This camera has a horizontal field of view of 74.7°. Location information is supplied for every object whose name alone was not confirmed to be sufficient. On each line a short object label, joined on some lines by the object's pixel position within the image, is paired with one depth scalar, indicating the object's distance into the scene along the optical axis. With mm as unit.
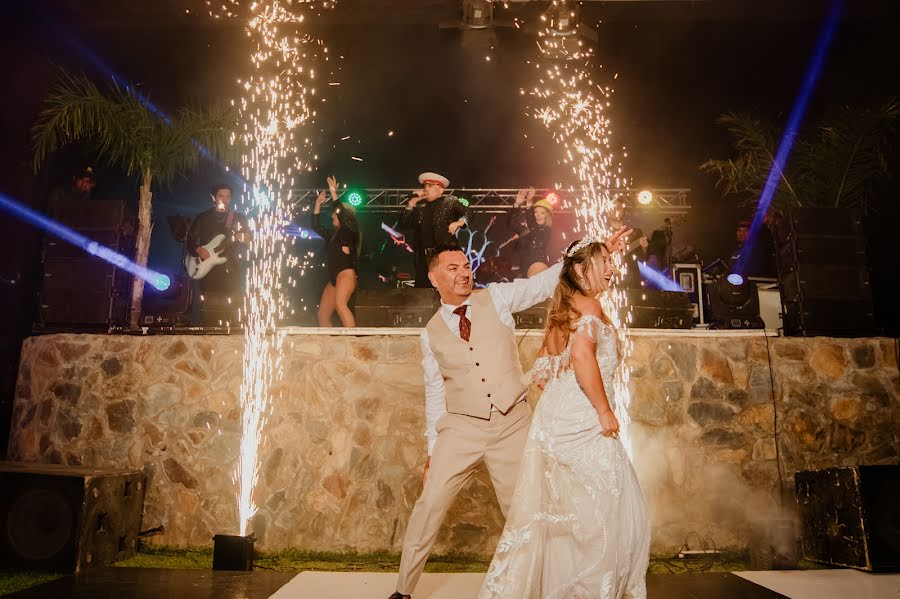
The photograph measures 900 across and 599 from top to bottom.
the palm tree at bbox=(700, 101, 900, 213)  5500
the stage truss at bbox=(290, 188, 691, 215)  10445
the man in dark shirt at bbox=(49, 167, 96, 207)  6147
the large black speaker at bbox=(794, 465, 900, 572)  3645
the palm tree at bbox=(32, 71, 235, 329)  5900
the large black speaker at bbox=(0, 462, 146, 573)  3754
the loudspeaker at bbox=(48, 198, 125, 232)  5250
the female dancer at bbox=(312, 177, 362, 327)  6375
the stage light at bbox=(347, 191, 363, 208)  10578
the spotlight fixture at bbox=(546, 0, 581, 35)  6812
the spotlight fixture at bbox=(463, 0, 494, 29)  6988
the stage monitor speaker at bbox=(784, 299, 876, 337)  4812
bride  2572
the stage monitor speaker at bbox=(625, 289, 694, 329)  5867
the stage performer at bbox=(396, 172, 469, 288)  6215
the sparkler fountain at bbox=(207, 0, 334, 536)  4742
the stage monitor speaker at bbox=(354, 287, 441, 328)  5797
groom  3051
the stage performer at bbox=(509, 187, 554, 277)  7262
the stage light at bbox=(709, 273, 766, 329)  7723
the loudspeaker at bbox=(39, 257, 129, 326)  5090
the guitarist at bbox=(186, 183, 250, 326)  6664
